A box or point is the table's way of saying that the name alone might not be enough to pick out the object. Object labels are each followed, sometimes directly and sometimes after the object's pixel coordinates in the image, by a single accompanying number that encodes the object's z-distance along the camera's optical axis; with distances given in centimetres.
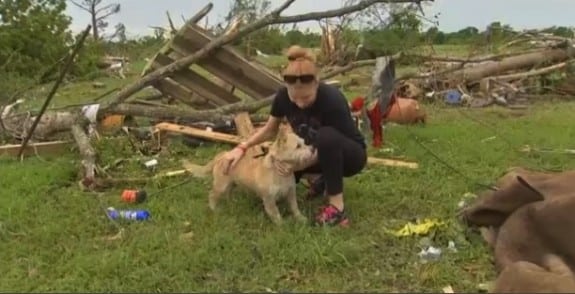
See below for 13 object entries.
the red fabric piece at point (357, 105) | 791
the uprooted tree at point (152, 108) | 764
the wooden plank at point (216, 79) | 841
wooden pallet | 822
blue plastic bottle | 509
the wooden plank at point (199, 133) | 786
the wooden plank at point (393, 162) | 667
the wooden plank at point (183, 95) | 895
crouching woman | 482
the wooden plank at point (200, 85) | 855
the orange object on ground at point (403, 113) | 911
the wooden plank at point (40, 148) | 768
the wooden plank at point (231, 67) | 818
